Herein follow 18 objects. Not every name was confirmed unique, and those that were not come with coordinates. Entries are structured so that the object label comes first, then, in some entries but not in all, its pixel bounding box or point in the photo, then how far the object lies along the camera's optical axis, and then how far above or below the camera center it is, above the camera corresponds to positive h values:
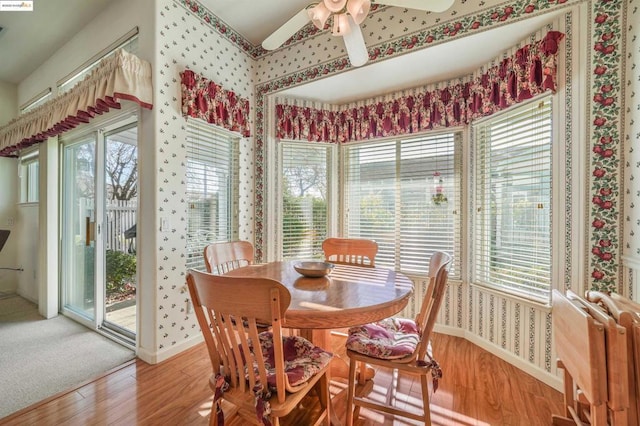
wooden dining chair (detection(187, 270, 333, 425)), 0.95 -0.57
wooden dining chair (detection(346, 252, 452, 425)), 1.33 -0.74
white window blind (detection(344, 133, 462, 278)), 2.75 +0.16
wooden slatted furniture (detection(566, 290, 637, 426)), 0.97 -0.59
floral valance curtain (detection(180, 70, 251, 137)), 2.29 +1.02
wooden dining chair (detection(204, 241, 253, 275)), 1.90 -0.35
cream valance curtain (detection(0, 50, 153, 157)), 1.95 +0.96
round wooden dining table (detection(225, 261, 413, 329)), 1.17 -0.44
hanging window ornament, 2.77 +0.22
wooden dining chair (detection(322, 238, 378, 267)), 2.38 -0.36
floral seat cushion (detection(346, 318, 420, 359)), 1.40 -0.73
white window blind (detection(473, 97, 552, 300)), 2.00 +0.09
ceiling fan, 1.45 +1.13
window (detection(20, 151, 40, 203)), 3.60 +0.46
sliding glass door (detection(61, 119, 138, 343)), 2.69 -0.17
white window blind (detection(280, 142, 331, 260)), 3.17 +0.15
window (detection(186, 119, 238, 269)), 2.46 +0.25
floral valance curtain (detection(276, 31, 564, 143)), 1.94 +1.06
